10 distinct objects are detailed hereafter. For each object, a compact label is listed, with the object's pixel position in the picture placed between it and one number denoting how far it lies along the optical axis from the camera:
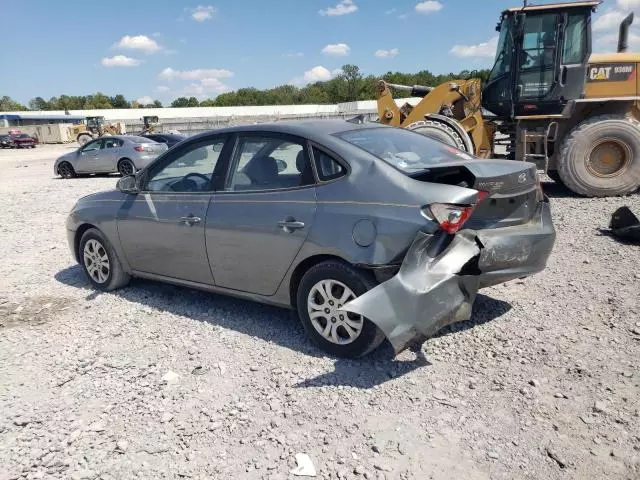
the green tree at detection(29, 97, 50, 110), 117.07
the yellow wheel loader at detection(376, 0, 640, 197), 9.20
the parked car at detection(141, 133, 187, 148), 20.09
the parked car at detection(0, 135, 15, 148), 50.37
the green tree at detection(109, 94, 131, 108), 118.62
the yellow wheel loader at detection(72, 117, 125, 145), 43.97
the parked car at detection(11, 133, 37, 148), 49.62
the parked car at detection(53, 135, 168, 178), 17.75
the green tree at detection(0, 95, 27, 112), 110.36
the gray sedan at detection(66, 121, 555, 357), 3.35
